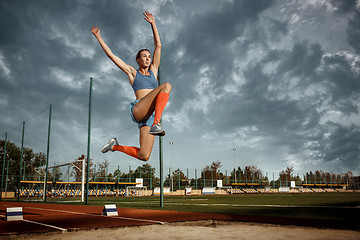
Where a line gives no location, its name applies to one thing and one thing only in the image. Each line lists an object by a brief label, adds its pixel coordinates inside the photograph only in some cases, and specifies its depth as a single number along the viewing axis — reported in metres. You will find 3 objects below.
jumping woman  3.88
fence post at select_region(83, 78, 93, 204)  16.49
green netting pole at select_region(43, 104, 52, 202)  22.03
